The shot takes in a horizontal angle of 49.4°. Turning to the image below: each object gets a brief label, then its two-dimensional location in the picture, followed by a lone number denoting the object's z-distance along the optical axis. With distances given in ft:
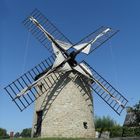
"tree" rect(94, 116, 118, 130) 90.10
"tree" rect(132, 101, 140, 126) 49.32
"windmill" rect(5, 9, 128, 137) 36.47
